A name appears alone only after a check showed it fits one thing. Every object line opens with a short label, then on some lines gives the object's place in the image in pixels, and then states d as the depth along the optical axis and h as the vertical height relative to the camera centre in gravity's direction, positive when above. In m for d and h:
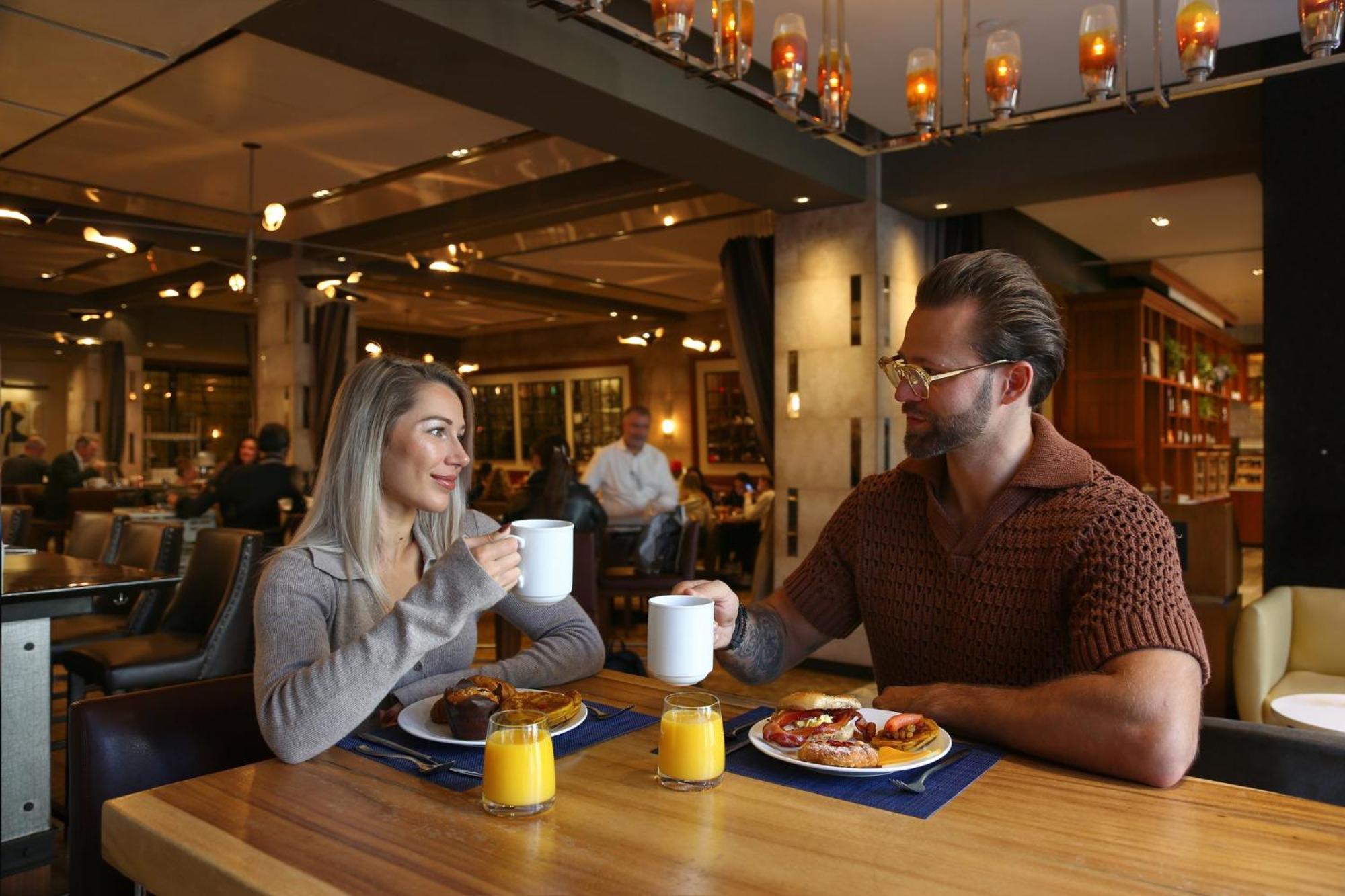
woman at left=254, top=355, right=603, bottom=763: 1.39 -0.23
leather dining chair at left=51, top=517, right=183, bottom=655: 3.88 -0.63
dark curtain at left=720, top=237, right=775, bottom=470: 6.39 +0.84
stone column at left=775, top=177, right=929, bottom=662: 5.73 +0.65
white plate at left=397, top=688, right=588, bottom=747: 1.43 -0.43
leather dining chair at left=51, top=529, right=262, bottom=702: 3.31 -0.72
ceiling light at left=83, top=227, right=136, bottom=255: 6.80 +1.54
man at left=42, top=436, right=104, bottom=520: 9.12 -0.30
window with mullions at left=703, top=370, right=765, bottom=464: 12.73 +0.37
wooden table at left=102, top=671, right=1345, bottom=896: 0.99 -0.45
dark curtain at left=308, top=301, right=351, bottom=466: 8.52 +0.81
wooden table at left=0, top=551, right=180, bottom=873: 2.88 -0.81
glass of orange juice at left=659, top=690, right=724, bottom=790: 1.24 -0.39
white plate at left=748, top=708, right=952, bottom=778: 1.27 -0.43
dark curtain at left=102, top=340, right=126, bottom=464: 12.87 +0.77
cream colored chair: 3.69 -0.82
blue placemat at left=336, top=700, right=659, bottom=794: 1.29 -0.45
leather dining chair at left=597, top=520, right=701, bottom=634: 5.43 -0.75
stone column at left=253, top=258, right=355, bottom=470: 8.42 +0.94
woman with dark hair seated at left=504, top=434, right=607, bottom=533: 5.68 -0.27
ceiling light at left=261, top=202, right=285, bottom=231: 5.91 +1.50
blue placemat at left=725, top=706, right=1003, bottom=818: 1.20 -0.45
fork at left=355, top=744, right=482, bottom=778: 1.31 -0.44
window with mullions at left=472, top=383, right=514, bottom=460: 15.61 +0.53
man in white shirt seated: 7.01 -0.19
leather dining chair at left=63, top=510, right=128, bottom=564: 4.58 -0.41
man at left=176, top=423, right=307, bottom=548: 6.11 -0.24
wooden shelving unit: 8.97 +0.63
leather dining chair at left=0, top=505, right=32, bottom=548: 5.24 -0.40
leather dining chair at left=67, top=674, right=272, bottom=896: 1.40 -0.47
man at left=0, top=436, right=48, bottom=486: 10.82 -0.20
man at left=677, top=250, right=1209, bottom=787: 1.37 -0.23
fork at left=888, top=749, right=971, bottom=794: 1.23 -0.44
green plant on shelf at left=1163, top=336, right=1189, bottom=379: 9.88 +1.01
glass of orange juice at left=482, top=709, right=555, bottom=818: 1.15 -0.39
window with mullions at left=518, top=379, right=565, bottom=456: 14.77 +0.67
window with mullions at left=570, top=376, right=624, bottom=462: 14.11 +0.59
